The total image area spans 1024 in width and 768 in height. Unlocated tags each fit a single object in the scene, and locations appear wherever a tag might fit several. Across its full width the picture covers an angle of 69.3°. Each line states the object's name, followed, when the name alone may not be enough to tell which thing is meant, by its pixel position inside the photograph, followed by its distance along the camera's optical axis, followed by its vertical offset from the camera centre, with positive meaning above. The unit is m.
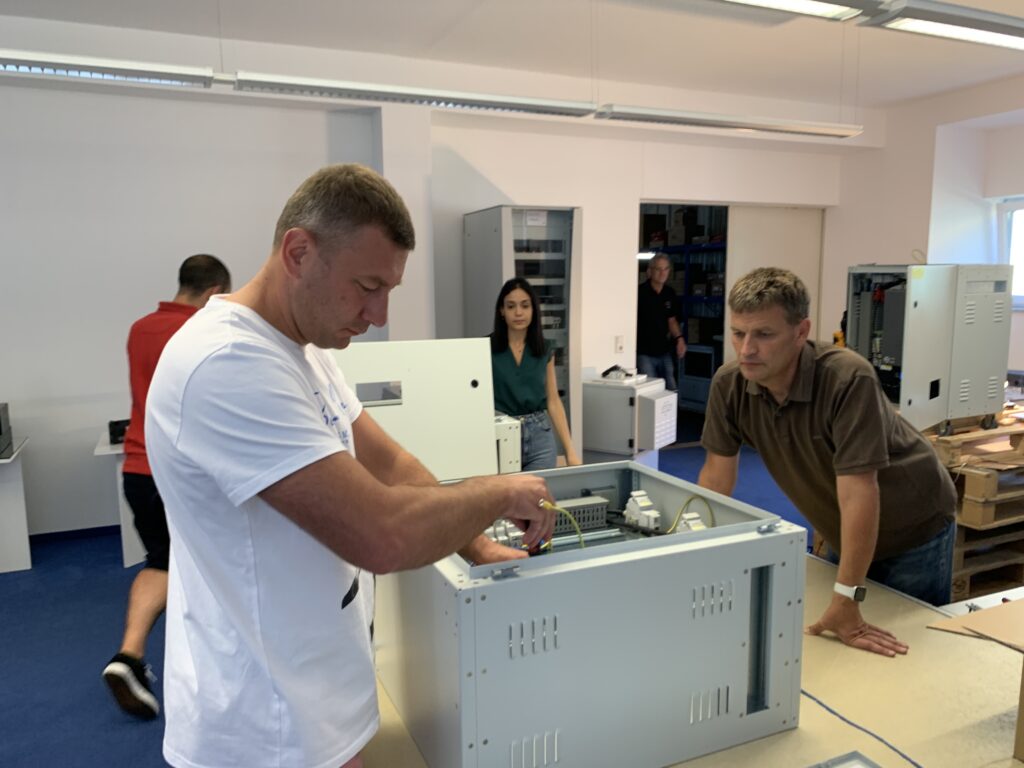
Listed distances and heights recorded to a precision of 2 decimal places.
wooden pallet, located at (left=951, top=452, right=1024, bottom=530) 3.09 -0.88
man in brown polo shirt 1.51 -0.38
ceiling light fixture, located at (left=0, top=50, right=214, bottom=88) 2.88 +0.87
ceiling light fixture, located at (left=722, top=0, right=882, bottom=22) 2.46 +0.93
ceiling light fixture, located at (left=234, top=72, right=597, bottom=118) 3.34 +0.91
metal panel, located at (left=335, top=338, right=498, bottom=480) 2.62 -0.43
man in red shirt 2.56 -0.81
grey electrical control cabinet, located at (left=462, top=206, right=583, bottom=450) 4.66 +0.09
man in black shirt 6.09 -0.36
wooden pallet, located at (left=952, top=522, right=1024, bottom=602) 3.23 -1.26
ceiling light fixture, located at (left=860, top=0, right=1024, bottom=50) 2.48 +0.95
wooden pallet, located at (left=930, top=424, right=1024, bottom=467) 3.29 -0.75
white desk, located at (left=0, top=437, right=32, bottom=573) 3.82 -1.21
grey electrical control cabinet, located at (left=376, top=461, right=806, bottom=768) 0.96 -0.51
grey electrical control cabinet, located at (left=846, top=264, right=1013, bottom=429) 3.29 -0.24
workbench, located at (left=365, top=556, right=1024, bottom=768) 1.13 -0.71
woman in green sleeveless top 3.45 -0.43
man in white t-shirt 0.84 -0.26
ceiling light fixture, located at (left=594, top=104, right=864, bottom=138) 3.87 +0.90
